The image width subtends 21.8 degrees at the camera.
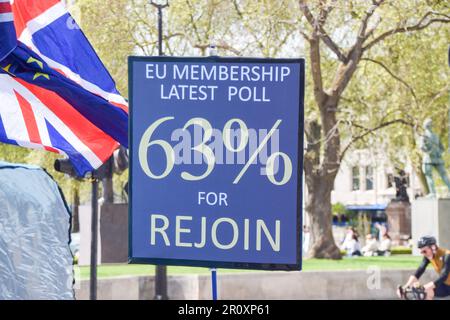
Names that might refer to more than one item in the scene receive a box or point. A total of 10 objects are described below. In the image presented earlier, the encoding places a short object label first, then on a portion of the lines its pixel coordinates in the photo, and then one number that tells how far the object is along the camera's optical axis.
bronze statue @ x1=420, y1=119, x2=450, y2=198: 29.67
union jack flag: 8.62
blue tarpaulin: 6.80
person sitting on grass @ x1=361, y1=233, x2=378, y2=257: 35.97
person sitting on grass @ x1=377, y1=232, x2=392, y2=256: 36.22
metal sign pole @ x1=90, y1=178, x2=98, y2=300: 17.42
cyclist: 14.63
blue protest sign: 6.34
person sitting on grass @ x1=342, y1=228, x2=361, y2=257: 35.72
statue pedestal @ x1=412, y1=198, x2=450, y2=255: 28.78
